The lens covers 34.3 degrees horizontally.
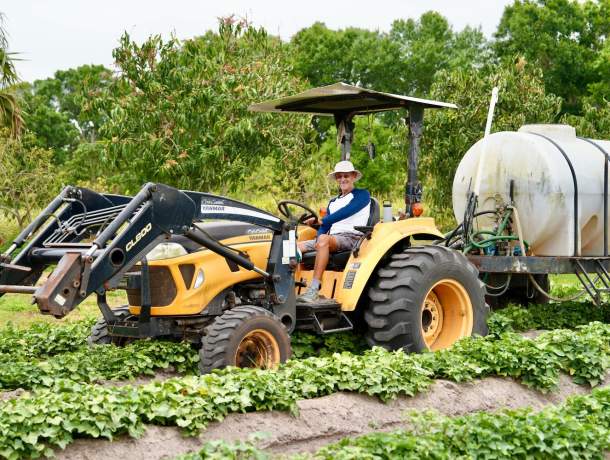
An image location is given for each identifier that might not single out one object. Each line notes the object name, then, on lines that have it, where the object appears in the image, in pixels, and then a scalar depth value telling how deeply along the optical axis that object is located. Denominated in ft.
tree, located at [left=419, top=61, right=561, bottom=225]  75.56
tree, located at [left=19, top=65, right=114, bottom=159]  160.72
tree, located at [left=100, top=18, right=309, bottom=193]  50.93
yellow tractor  26.53
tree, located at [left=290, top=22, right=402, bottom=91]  173.99
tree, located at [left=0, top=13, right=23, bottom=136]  60.08
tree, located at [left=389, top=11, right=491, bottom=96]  172.65
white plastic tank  40.78
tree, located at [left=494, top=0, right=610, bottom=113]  153.58
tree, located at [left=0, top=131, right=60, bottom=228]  77.15
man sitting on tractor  31.96
